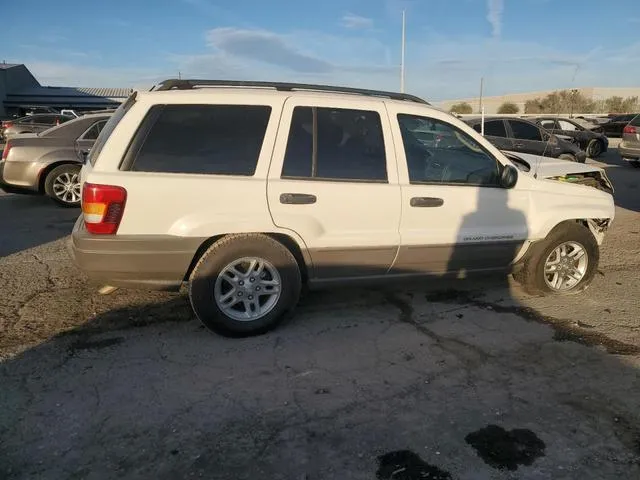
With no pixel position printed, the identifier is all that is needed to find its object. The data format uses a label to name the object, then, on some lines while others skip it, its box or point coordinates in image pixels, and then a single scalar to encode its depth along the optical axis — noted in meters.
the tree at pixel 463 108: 64.88
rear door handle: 3.89
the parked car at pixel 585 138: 19.41
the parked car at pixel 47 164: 8.85
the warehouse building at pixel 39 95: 60.41
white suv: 3.72
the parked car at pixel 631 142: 14.77
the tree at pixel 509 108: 63.75
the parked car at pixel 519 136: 13.54
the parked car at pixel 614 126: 31.19
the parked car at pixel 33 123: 20.64
